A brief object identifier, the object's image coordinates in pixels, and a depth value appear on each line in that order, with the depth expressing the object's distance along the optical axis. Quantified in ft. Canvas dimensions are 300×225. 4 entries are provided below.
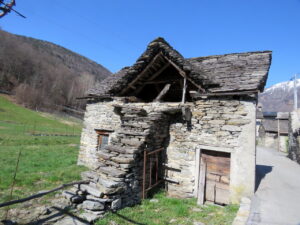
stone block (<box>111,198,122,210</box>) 17.35
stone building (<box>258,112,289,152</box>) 79.71
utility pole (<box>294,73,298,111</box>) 84.84
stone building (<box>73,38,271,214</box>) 19.85
